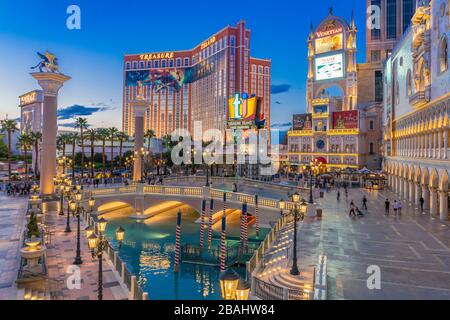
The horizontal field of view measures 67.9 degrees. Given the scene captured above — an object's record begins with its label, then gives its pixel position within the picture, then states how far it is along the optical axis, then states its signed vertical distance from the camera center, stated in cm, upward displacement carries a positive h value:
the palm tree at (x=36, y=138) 5756 +332
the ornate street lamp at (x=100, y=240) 1050 -317
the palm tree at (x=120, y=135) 6464 +432
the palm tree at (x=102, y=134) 6228 +426
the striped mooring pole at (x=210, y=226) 2856 -603
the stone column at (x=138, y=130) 4447 +369
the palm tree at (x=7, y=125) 5319 +504
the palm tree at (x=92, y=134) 5959 +413
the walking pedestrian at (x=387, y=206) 2844 -419
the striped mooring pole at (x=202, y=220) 2699 -539
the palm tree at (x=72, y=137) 6265 +373
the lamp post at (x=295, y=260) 1401 -435
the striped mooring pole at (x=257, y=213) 2884 -498
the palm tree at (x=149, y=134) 6712 +465
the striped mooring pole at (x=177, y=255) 2214 -657
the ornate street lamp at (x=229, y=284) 752 -288
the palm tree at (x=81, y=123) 5698 +590
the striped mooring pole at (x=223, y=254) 2138 -632
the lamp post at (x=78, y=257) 1658 -503
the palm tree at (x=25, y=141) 5641 +267
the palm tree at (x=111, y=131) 6444 +508
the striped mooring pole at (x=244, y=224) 2603 -526
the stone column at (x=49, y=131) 3189 +247
